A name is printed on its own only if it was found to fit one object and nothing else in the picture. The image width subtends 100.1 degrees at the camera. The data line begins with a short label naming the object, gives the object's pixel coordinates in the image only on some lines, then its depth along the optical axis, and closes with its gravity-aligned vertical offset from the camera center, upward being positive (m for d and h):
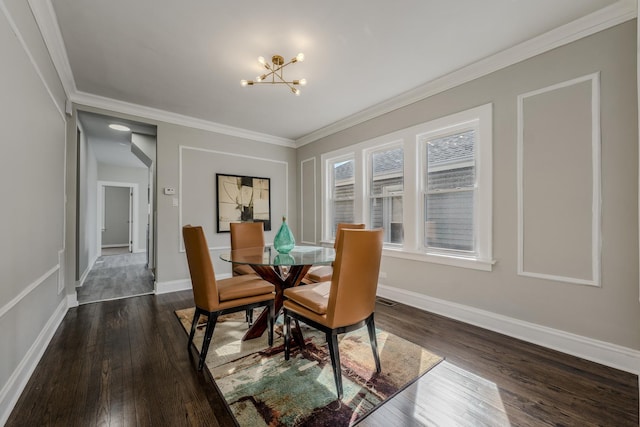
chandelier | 2.48 +1.44
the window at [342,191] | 4.28 +0.35
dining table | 2.23 -0.52
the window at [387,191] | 3.54 +0.30
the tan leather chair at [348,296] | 1.61 -0.55
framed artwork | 4.39 +0.22
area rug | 1.48 -1.11
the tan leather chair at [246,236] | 3.29 -0.30
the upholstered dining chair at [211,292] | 1.95 -0.62
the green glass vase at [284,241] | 2.49 -0.27
